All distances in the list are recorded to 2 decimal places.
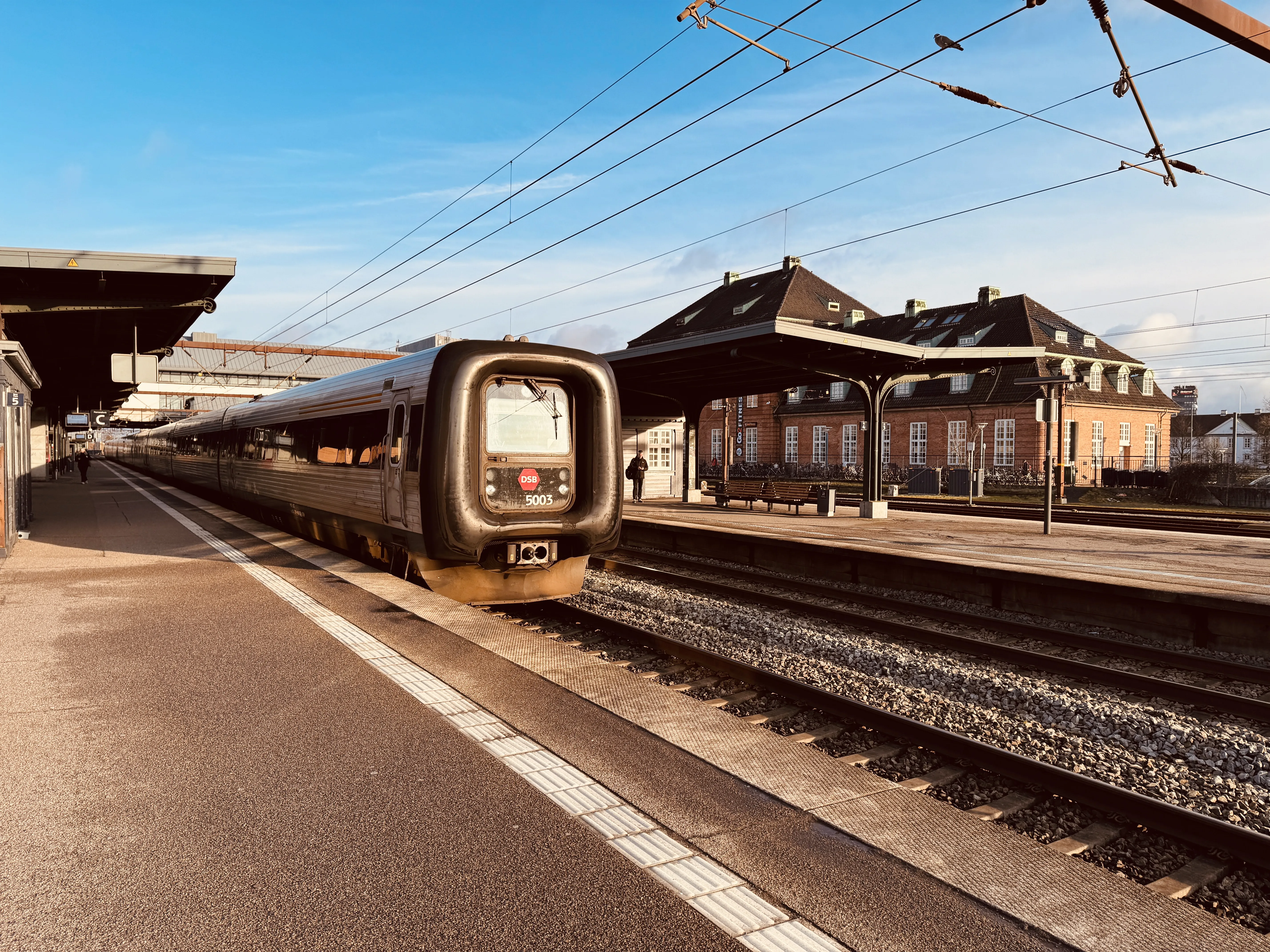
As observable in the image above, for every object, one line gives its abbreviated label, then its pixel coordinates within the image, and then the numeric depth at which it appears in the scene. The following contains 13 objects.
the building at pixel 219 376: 46.66
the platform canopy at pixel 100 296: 13.26
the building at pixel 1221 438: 57.50
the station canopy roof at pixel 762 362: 17.48
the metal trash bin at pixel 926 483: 35.03
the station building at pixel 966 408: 41.38
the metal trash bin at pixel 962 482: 31.77
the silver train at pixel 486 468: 8.31
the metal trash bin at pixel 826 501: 21.02
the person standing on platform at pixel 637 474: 22.64
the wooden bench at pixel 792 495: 21.59
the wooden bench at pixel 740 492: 23.19
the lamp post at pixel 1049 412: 14.98
